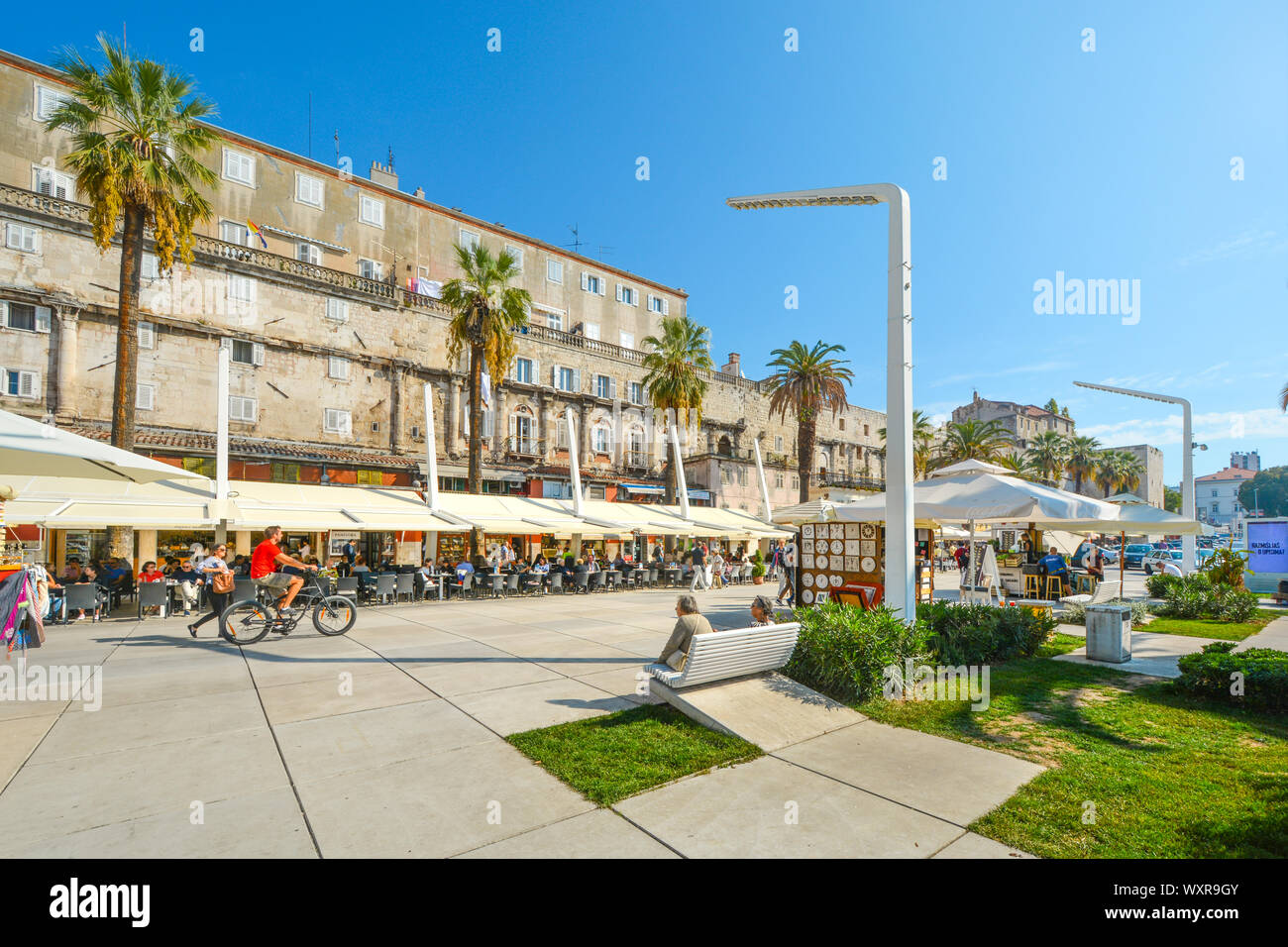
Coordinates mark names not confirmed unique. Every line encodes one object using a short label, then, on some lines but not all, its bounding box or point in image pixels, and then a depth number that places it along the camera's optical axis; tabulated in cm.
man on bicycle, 1014
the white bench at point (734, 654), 619
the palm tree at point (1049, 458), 6119
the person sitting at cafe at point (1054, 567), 1546
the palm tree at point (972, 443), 4147
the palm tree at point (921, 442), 4424
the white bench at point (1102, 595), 1308
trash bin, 880
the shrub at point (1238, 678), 637
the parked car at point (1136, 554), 4067
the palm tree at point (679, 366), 2953
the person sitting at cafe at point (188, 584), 1377
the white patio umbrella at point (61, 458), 578
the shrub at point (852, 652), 680
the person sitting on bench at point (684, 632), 688
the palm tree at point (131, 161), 1505
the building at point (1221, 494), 13262
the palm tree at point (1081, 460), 6359
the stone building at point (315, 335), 2103
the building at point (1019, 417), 7750
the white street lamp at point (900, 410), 743
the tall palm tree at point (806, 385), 3297
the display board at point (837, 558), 1119
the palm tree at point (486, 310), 2230
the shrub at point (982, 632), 854
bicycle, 1009
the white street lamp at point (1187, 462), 1878
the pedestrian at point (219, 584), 1016
